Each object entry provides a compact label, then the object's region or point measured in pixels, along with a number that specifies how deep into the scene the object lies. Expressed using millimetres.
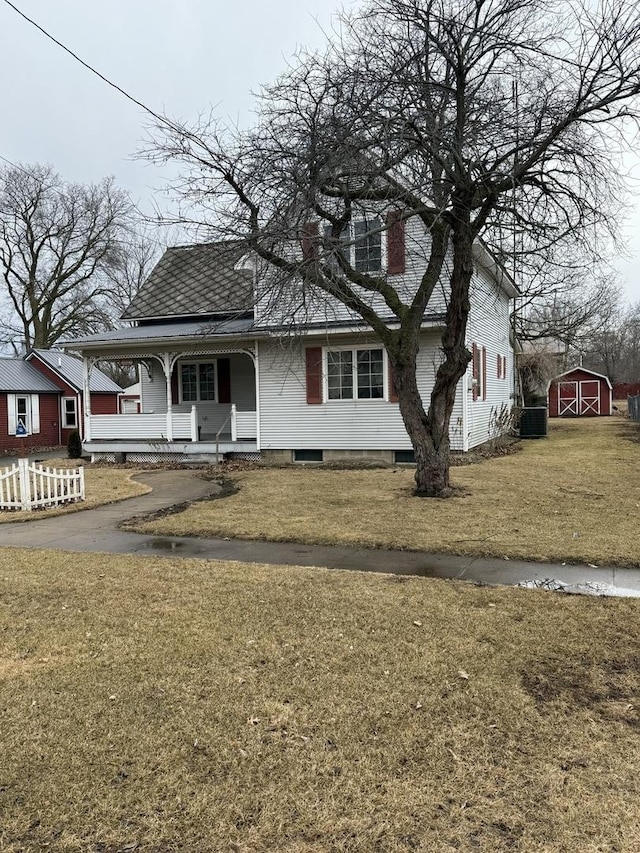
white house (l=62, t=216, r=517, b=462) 14680
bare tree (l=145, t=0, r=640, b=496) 8281
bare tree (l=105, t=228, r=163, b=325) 39041
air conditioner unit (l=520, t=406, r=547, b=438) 22734
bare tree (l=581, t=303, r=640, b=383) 58212
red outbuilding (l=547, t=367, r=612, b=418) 39844
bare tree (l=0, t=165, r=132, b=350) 34750
